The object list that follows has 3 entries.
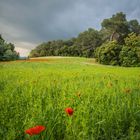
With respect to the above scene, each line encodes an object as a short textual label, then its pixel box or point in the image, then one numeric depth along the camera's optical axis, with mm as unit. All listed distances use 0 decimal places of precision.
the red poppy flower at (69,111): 1462
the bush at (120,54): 25436
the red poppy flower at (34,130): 1124
